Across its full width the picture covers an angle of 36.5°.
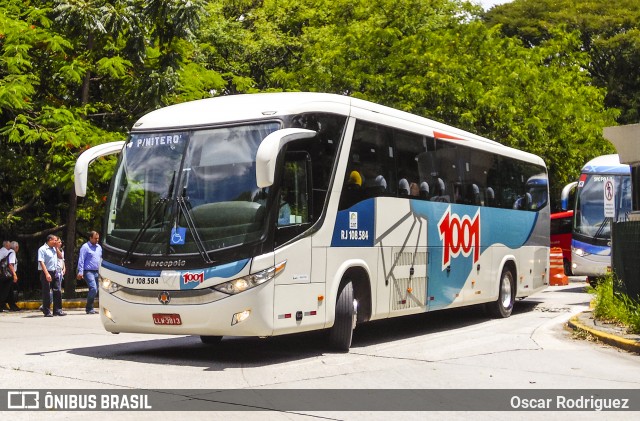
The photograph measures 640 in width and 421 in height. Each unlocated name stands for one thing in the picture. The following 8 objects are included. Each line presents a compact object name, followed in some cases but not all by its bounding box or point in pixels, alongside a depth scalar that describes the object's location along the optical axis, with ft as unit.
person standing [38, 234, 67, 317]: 67.67
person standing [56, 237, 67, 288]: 69.51
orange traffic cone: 89.40
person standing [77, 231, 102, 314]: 70.28
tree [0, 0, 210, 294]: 76.28
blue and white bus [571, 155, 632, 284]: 89.45
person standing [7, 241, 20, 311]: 77.05
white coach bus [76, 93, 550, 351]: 37.35
